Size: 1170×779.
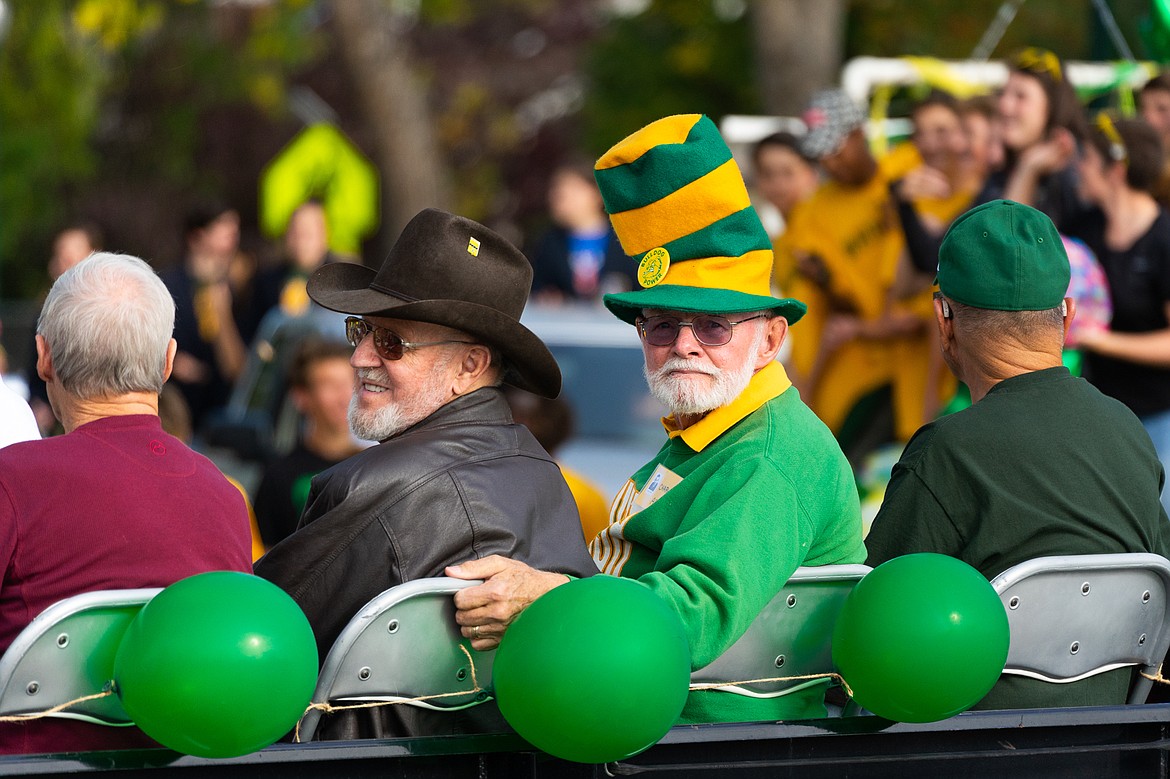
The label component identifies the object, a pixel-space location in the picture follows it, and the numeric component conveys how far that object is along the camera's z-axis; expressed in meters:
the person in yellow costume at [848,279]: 15.52
